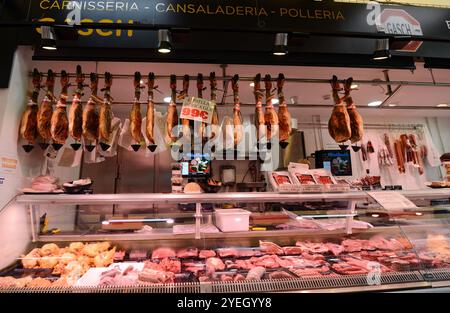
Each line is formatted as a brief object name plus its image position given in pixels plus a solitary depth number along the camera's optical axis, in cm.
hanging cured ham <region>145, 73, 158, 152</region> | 297
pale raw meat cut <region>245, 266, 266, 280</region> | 214
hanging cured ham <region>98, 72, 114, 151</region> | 292
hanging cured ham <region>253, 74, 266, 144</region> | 310
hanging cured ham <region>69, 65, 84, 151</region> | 287
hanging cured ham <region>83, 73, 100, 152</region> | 289
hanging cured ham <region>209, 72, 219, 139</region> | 309
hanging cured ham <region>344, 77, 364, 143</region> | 325
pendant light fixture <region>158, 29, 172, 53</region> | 258
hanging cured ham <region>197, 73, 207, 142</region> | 303
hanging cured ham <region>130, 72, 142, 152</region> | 300
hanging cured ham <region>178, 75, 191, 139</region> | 301
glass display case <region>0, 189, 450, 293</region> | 209
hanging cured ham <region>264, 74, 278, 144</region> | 314
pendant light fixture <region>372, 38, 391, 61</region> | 281
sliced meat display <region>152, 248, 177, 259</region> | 269
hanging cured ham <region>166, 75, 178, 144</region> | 300
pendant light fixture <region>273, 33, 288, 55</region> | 269
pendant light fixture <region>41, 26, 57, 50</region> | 247
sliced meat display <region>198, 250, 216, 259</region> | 264
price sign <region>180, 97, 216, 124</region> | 297
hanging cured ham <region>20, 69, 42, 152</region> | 284
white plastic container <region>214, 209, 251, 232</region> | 288
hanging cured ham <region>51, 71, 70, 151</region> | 280
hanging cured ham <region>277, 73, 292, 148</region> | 321
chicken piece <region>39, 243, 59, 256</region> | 260
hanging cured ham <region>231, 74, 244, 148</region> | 312
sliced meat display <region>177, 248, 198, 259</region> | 271
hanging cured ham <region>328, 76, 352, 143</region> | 316
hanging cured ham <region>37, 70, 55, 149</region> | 283
